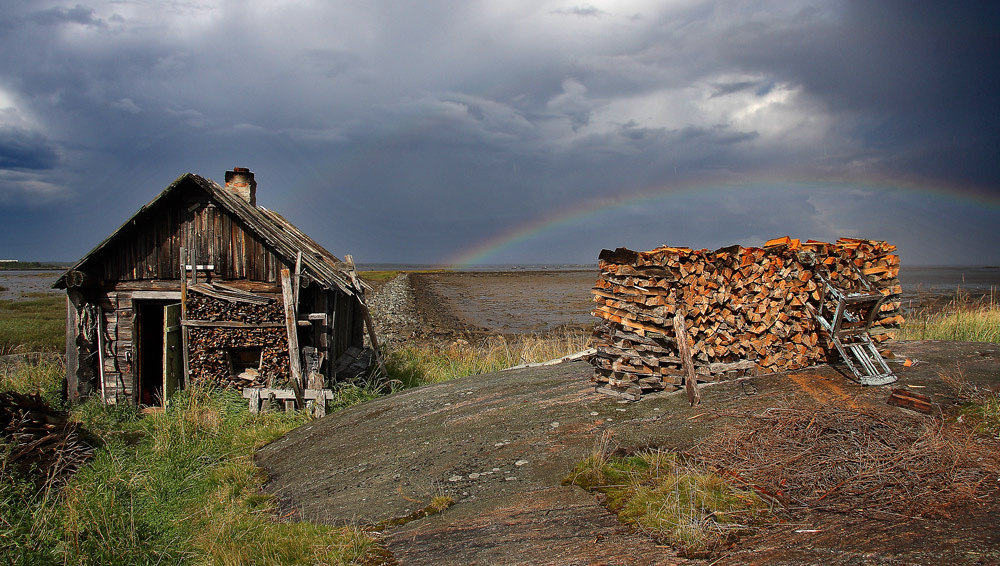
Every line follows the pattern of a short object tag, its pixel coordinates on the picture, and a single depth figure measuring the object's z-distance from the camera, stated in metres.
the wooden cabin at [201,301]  11.04
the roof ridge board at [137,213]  11.05
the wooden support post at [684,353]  7.25
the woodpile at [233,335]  11.07
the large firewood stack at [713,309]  7.53
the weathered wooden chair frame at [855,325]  7.61
